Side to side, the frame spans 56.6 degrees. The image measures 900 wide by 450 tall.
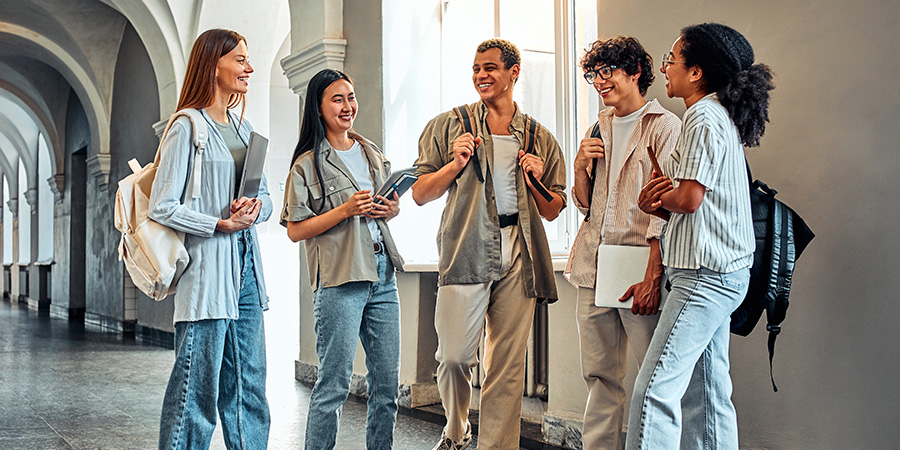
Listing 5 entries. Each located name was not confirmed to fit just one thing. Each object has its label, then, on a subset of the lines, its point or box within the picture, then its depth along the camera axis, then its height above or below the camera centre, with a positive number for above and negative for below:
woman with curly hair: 2.42 -0.01
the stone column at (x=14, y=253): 24.14 -0.32
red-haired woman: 2.77 -0.11
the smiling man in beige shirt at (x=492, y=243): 3.26 -0.01
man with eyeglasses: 2.97 +0.16
